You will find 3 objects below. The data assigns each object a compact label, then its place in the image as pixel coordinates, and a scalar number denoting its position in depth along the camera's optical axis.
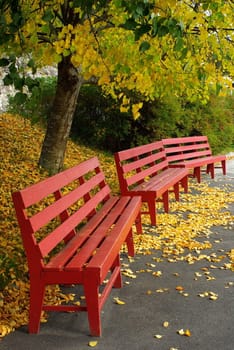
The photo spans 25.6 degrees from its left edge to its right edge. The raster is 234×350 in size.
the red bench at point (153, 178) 5.93
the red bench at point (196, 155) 8.96
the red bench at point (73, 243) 3.21
